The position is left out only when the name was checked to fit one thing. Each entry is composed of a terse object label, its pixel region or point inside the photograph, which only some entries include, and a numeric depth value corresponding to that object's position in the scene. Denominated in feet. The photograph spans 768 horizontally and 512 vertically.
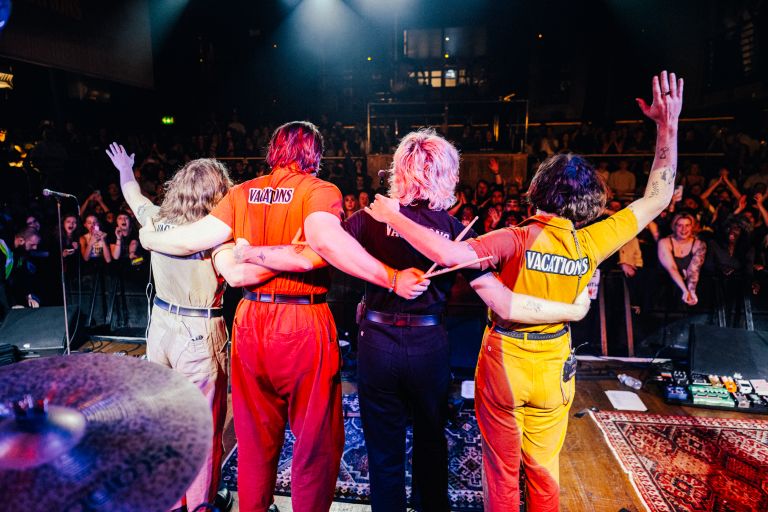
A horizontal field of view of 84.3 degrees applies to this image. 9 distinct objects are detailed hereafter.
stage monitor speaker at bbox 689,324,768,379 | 13.42
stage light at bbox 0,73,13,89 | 32.43
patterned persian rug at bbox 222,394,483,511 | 8.52
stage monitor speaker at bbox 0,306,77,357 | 15.05
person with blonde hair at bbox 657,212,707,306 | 15.93
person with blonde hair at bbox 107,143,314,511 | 7.15
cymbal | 2.35
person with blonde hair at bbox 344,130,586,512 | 5.81
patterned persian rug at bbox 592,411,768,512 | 8.53
